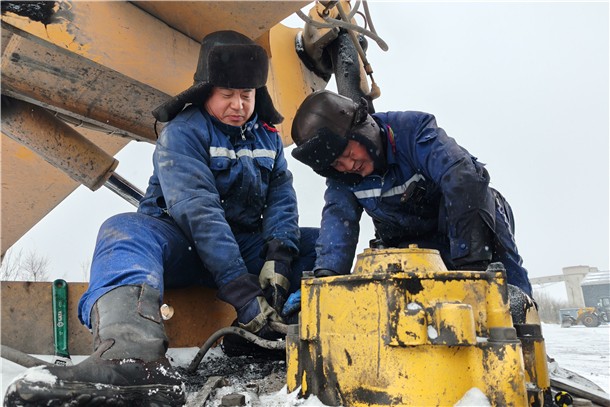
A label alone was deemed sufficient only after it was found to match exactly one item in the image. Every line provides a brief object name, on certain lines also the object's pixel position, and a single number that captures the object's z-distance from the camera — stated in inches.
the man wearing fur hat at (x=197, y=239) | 52.7
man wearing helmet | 78.1
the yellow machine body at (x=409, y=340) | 47.8
